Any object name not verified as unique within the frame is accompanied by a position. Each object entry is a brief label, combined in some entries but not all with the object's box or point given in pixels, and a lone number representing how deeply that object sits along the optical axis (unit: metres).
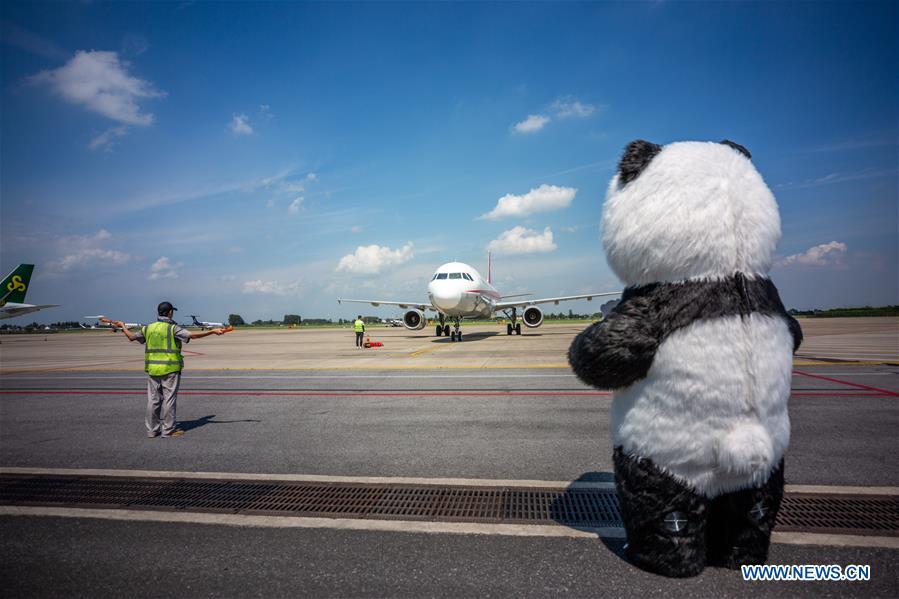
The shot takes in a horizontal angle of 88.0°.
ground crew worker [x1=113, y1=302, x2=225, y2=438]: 6.36
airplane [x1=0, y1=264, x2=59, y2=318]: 36.03
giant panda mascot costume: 2.41
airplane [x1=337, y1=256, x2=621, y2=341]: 22.30
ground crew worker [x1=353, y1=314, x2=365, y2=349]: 22.97
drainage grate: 3.36
